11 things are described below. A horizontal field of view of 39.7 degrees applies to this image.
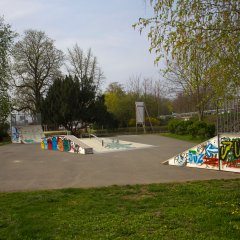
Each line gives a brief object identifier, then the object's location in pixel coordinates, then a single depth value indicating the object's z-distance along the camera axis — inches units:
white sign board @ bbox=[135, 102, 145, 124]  1779.0
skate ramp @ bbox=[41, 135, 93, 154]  863.1
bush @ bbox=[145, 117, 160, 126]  2036.2
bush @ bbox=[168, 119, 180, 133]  1405.0
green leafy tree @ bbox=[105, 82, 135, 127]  2059.5
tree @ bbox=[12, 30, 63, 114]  1737.2
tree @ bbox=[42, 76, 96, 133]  1627.7
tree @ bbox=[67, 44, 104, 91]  1991.9
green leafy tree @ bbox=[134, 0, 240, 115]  231.5
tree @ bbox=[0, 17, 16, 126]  328.5
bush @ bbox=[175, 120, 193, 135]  1333.7
